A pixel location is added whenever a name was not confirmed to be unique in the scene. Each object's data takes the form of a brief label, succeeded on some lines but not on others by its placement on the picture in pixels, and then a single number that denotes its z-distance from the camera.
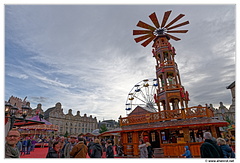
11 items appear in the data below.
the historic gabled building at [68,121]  48.88
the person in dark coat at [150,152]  7.27
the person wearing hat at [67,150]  5.09
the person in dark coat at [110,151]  7.28
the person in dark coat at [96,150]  5.38
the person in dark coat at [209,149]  3.55
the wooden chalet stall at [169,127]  10.02
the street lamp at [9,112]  6.23
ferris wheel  22.91
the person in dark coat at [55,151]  4.48
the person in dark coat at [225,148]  4.52
